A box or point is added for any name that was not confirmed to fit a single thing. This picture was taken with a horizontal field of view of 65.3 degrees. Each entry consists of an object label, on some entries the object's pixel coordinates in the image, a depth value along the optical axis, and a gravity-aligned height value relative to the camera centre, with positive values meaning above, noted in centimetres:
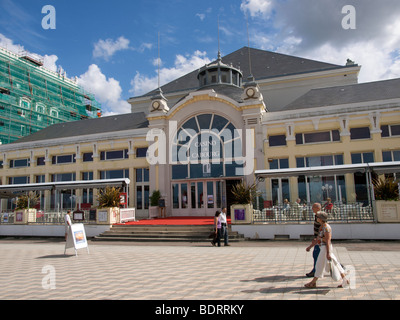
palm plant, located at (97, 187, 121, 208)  1858 +39
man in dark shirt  688 -76
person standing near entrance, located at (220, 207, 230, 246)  1342 -115
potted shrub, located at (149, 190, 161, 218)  2153 +8
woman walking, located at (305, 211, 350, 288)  623 -118
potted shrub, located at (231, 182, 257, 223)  1563 -28
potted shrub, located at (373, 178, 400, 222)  1362 -26
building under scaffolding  4322 +1751
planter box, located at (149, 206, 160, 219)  2136 -60
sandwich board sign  1151 -119
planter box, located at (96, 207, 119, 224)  1798 -63
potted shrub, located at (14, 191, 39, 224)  2019 -29
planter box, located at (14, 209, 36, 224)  2019 -54
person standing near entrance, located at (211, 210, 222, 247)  1334 -120
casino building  2012 +399
